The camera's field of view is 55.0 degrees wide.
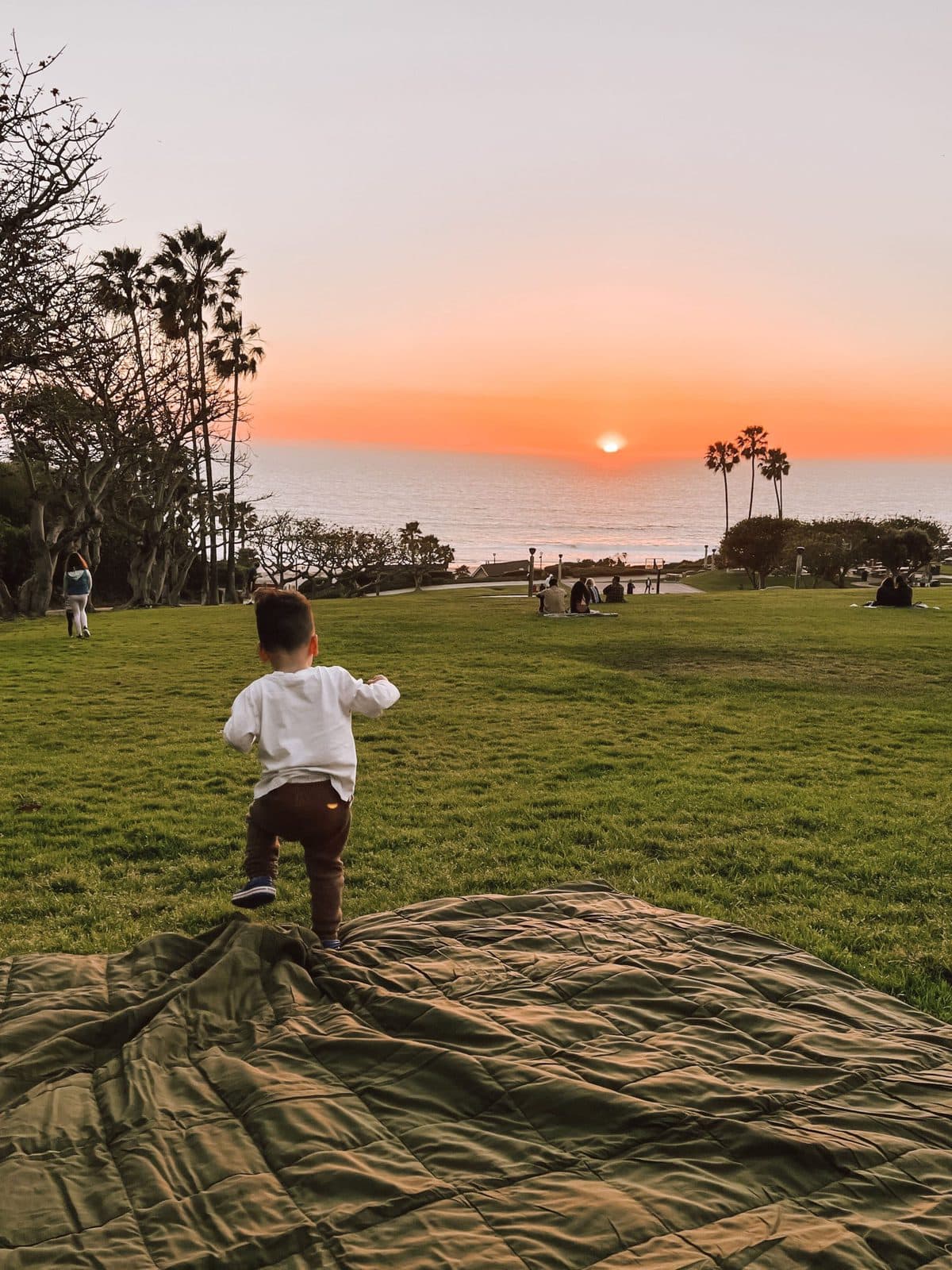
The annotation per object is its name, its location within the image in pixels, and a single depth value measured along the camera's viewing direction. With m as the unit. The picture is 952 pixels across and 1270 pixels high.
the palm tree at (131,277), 34.20
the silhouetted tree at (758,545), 72.19
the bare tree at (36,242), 10.19
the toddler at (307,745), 4.37
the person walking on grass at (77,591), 19.20
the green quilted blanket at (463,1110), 2.35
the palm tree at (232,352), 42.03
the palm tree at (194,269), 37.34
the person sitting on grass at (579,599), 23.38
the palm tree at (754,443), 83.75
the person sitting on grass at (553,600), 23.25
